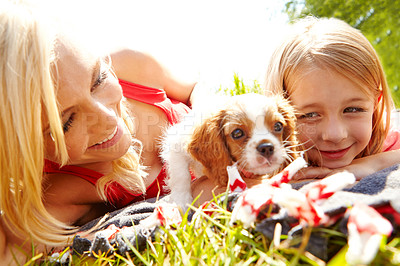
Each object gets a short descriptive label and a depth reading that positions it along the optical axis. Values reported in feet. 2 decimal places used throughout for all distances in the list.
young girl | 1.43
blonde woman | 1.07
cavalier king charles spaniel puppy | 1.35
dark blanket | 0.73
